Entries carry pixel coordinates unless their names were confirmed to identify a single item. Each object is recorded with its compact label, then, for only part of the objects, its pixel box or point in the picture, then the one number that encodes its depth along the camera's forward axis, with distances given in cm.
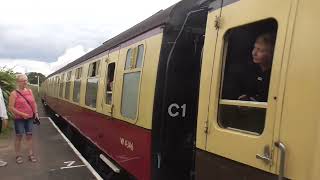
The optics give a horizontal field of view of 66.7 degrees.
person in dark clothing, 182
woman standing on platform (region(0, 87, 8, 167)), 454
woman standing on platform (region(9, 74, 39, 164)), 498
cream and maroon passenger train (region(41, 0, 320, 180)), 154
